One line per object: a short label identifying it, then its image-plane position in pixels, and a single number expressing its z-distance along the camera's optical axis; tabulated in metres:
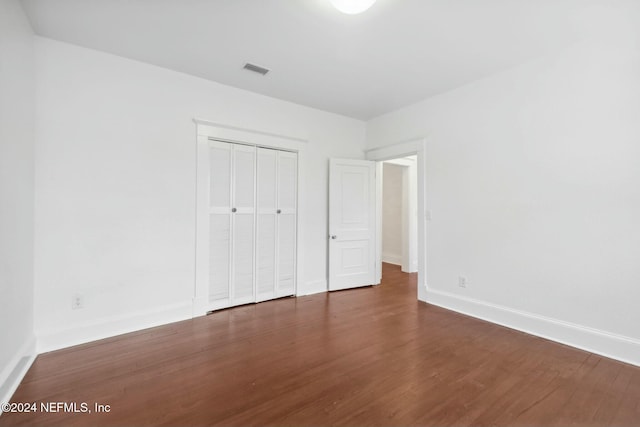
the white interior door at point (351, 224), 4.20
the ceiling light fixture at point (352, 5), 1.84
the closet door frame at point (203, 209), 3.14
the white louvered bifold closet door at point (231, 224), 3.28
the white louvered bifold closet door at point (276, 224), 3.63
